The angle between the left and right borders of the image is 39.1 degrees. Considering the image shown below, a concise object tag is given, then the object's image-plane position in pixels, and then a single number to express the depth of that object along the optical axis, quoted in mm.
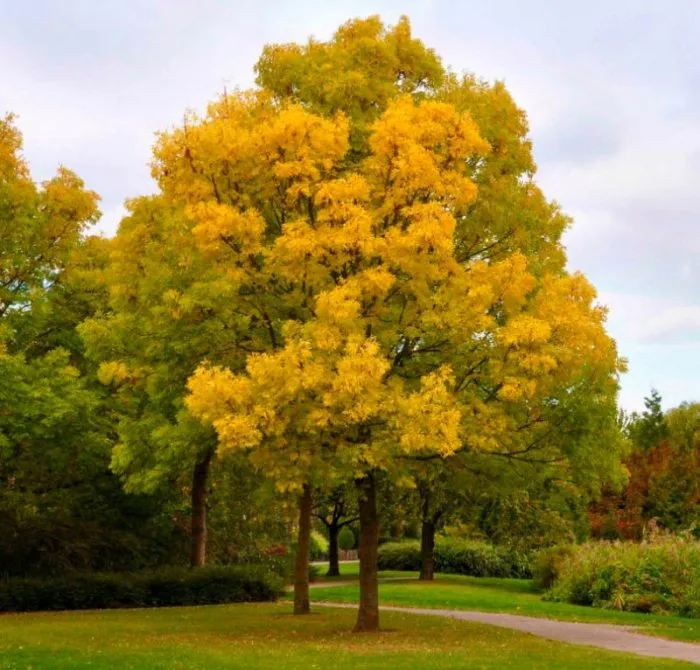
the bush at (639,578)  26797
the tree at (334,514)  44156
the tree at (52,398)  25688
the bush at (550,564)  34197
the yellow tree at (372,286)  15836
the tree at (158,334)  18453
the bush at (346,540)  66438
